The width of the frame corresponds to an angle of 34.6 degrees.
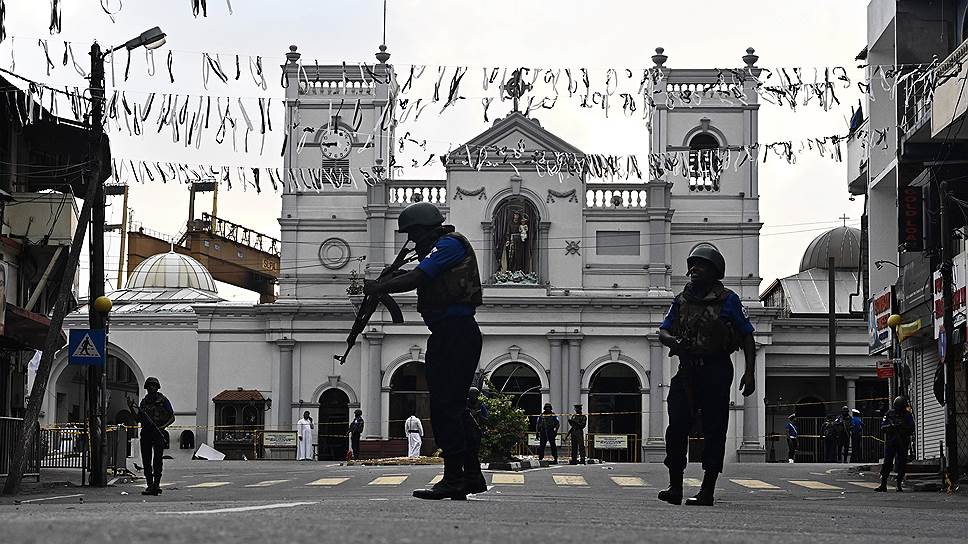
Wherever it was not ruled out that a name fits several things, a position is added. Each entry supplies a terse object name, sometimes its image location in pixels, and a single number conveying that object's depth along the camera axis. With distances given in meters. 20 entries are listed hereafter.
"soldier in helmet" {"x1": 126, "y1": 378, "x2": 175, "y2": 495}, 17.95
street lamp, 22.59
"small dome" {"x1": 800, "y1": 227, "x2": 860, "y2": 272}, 73.25
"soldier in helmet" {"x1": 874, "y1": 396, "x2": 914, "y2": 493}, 21.66
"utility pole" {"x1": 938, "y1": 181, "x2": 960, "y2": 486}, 23.53
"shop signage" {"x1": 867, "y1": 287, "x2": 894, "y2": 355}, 33.69
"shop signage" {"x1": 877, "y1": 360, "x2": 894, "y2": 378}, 36.62
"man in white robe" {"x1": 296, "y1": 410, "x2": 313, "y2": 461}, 53.91
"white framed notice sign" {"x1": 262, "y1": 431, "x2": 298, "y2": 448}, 56.91
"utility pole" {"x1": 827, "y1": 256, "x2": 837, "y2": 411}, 57.97
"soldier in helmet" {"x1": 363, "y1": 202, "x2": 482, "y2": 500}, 10.73
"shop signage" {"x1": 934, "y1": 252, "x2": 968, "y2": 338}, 26.56
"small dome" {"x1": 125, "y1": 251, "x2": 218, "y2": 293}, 74.56
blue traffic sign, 22.89
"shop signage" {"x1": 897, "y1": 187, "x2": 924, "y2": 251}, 30.44
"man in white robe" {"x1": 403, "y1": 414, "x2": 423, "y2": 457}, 43.66
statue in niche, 59.59
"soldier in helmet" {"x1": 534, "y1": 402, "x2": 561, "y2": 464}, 42.59
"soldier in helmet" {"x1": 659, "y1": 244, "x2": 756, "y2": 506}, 12.20
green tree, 31.61
